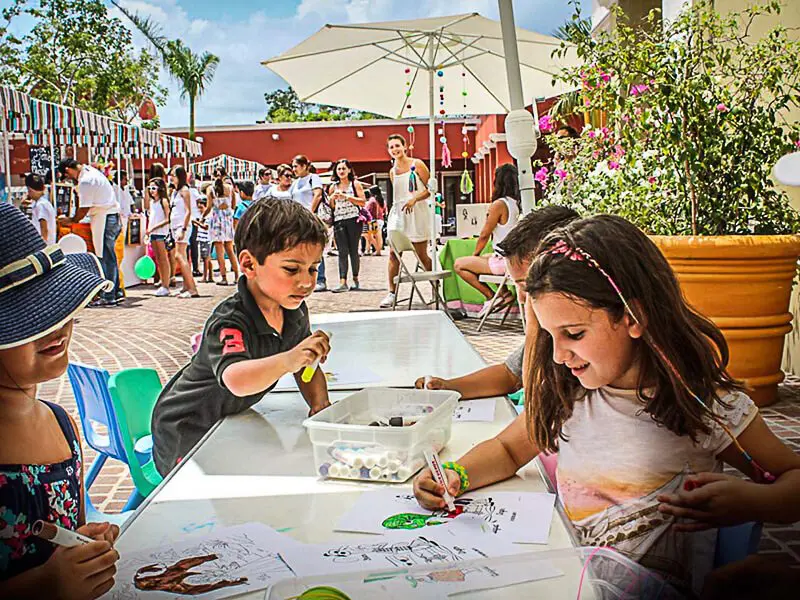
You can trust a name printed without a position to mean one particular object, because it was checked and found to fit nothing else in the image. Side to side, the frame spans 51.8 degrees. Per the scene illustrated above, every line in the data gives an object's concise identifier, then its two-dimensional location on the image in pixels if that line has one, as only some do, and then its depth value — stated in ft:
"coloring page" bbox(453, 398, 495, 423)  6.36
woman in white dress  28.19
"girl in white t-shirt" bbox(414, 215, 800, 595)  4.45
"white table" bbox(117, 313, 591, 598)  4.13
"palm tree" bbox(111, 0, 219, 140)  102.31
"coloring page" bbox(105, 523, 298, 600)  3.49
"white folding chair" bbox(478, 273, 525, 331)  22.22
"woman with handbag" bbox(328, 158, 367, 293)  32.30
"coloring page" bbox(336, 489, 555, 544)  4.13
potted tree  13.21
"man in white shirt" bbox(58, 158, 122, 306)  30.50
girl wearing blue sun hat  3.81
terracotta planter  13.01
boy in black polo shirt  6.57
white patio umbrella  28.73
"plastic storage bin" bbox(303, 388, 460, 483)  4.92
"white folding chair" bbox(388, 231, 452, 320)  24.94
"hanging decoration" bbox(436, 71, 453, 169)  34.36
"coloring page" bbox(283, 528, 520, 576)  3.72
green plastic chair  7.51
